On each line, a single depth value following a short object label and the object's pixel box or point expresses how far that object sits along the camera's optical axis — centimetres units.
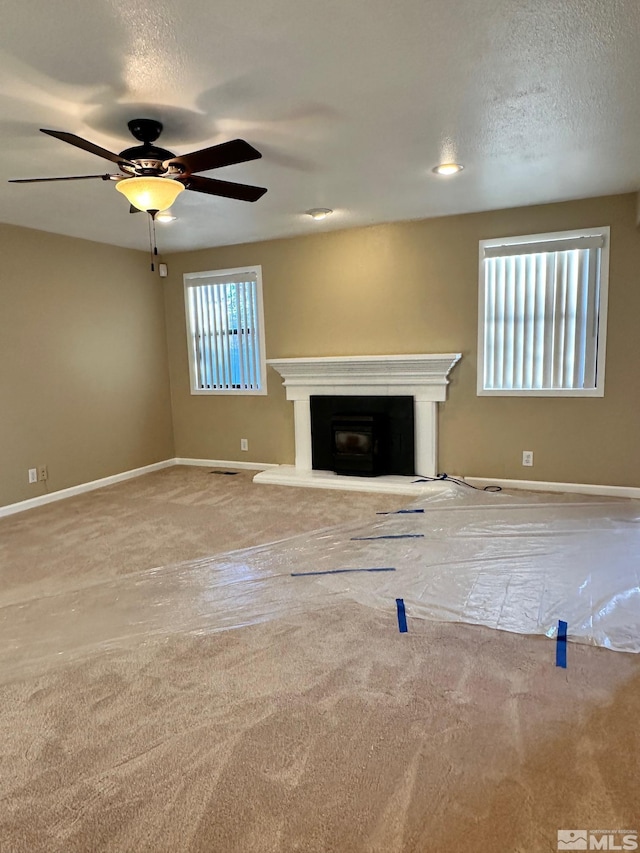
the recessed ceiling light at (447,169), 322
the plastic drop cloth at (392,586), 237
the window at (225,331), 546
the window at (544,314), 418
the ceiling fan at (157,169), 234
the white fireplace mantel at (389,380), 467
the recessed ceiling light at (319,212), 420
